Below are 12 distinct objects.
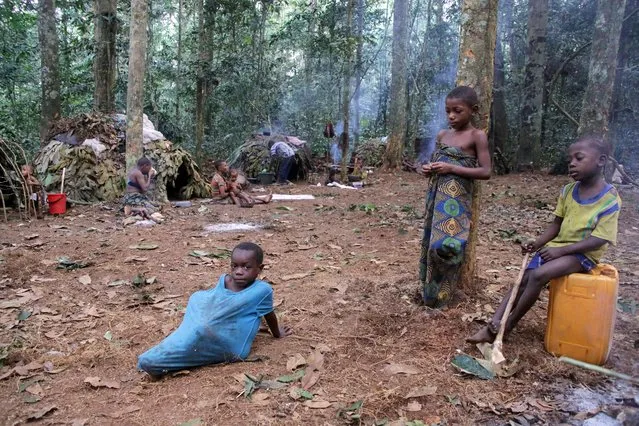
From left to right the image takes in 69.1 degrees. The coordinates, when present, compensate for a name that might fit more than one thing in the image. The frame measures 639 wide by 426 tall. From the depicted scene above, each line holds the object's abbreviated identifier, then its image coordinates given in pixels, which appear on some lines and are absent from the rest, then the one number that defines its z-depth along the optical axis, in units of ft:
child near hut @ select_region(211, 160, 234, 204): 32.50
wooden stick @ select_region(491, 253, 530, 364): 9.06
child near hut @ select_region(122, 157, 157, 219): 26.63
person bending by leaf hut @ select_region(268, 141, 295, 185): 44.34
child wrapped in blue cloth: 9.33
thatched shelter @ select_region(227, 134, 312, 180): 46.44
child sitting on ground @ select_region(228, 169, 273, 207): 30.60
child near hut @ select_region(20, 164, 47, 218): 24.85
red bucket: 25.88
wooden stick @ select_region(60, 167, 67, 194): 27.86
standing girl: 10.19
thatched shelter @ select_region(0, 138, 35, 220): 24.91
